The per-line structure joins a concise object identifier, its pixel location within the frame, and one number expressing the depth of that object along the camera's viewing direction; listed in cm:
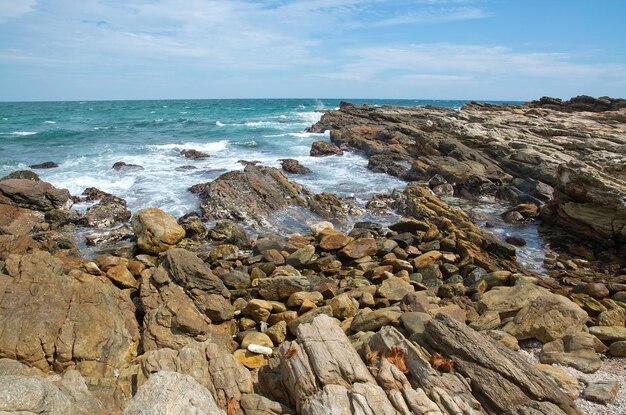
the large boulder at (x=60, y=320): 688
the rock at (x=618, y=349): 748
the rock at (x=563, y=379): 619
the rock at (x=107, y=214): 1617
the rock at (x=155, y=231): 1330
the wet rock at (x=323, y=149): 3434
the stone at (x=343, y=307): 957
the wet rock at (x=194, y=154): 3209
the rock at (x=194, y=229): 1500
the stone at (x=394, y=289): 1030
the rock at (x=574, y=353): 696
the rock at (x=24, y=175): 2003
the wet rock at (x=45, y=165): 2608
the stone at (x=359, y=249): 1328
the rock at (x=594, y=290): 1055
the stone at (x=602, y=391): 595
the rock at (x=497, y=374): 525
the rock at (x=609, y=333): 793
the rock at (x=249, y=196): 1742
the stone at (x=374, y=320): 837
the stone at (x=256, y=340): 846
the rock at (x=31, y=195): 1689
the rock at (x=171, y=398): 468
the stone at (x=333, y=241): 1371
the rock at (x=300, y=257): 1275
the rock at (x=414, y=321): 723
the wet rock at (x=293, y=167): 2711
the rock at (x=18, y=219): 1528
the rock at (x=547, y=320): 802
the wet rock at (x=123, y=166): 2660
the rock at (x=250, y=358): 794
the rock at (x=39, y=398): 425
